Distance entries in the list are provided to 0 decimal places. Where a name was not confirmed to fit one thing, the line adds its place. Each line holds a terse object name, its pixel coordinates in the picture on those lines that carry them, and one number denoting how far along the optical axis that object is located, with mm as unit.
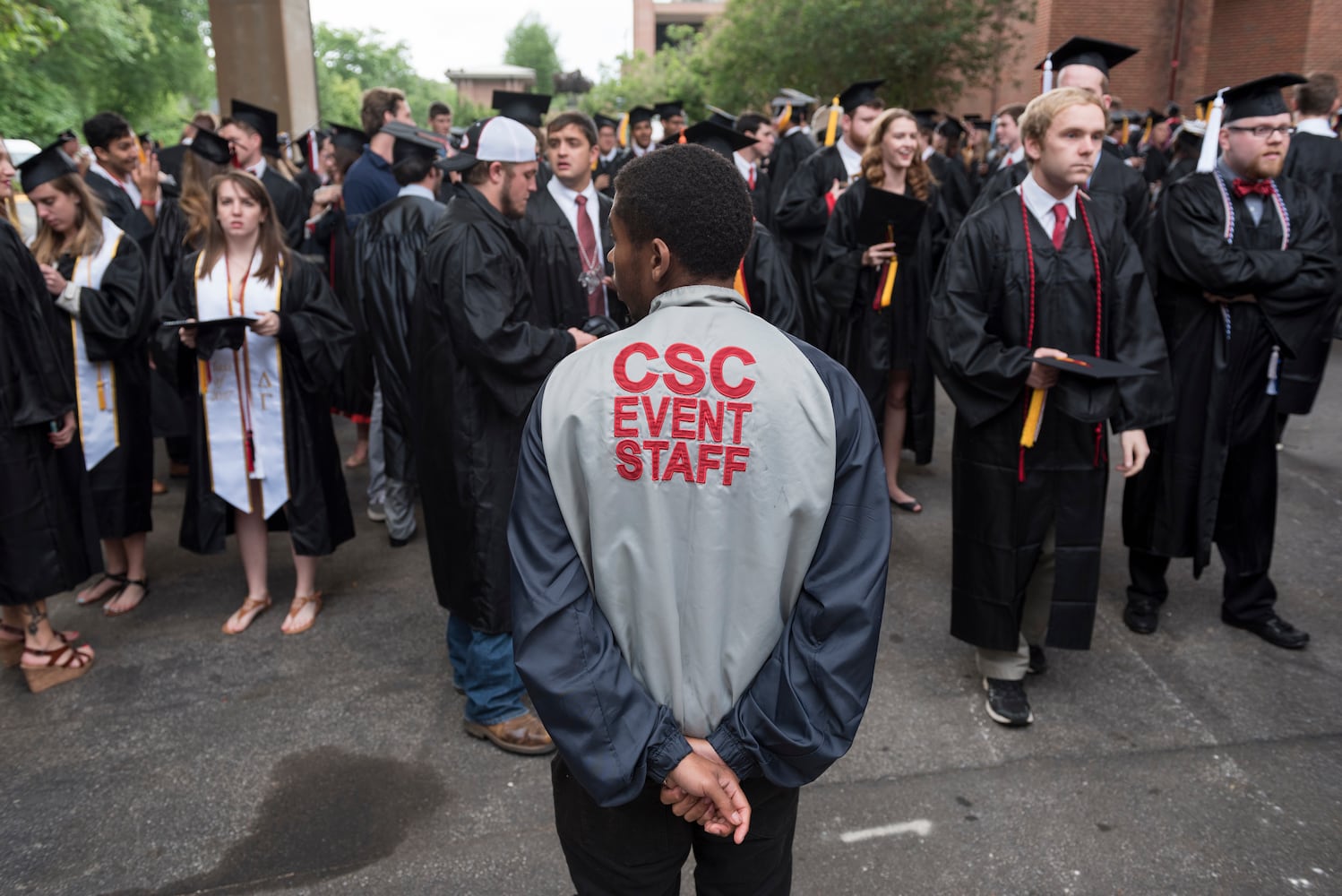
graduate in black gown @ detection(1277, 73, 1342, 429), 6805
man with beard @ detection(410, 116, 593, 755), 3242
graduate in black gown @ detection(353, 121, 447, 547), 5023
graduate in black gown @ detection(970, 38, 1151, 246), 5172
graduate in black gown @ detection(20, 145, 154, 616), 4297
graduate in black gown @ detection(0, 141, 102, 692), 3746
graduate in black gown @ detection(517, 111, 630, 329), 4598
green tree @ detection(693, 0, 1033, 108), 22031
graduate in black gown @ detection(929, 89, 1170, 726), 3426
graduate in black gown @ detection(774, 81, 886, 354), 6395
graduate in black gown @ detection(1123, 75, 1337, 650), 3938
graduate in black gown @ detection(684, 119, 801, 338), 4137
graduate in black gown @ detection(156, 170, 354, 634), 4238
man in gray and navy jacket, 1663
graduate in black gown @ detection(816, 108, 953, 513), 5367
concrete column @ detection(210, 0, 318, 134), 14383
